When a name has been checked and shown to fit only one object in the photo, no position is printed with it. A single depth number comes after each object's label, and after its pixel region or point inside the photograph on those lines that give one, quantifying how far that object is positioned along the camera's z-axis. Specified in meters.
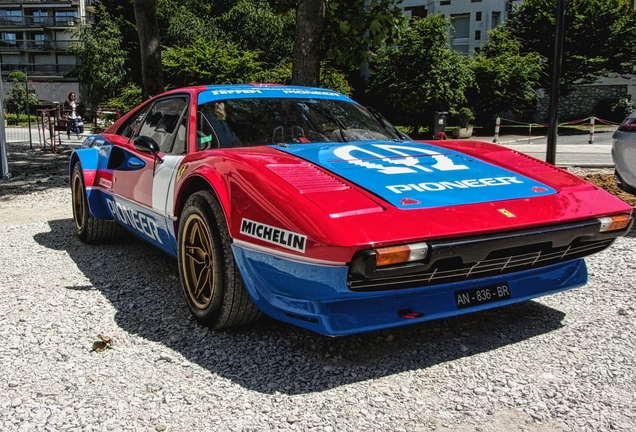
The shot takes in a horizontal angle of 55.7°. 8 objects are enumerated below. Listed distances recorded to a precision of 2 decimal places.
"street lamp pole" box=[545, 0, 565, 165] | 7.43
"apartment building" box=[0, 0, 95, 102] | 60.97
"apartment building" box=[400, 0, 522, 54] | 40.09
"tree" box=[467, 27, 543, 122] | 26.00
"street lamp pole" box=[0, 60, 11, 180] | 9.43
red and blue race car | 2.43
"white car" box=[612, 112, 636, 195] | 5.31
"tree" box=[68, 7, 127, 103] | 30.95
